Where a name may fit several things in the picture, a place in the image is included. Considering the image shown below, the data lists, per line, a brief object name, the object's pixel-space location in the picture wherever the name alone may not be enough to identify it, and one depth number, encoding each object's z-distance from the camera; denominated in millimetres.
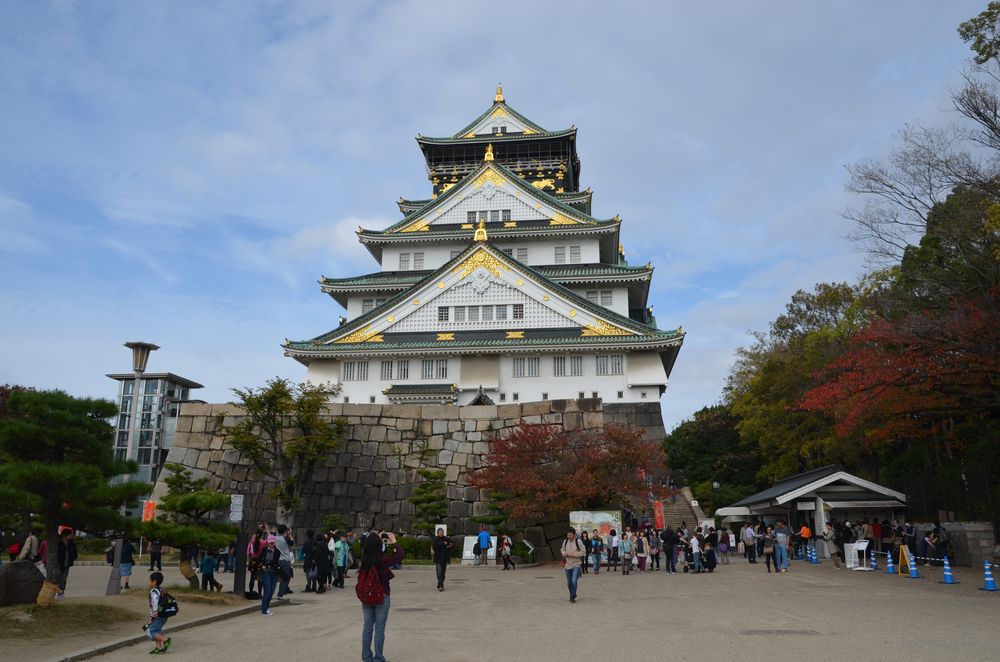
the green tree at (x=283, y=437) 27078
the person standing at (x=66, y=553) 12616
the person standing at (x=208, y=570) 14695
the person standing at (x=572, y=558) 13789
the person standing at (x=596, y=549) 21766
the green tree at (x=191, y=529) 13984
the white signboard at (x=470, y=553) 24844
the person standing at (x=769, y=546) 20906
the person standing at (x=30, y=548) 13336
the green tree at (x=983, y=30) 17250
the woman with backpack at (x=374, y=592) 8148
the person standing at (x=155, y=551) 18422
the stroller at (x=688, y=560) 22062
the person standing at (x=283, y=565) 14438
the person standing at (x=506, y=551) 23000
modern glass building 60625
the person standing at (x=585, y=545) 21778
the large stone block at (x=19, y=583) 10773
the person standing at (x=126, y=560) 15665
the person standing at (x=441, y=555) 17016
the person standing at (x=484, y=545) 24328
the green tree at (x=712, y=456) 44406
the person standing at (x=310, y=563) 16781
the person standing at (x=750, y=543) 25312
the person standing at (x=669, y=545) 21656
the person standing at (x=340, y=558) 18203
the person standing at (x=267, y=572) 13027
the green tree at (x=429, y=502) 26805
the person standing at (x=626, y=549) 21656
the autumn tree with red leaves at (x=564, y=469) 23688
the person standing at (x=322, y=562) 16836
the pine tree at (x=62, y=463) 11055
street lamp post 21156
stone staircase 34688
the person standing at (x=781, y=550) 20969
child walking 9320
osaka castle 40000
